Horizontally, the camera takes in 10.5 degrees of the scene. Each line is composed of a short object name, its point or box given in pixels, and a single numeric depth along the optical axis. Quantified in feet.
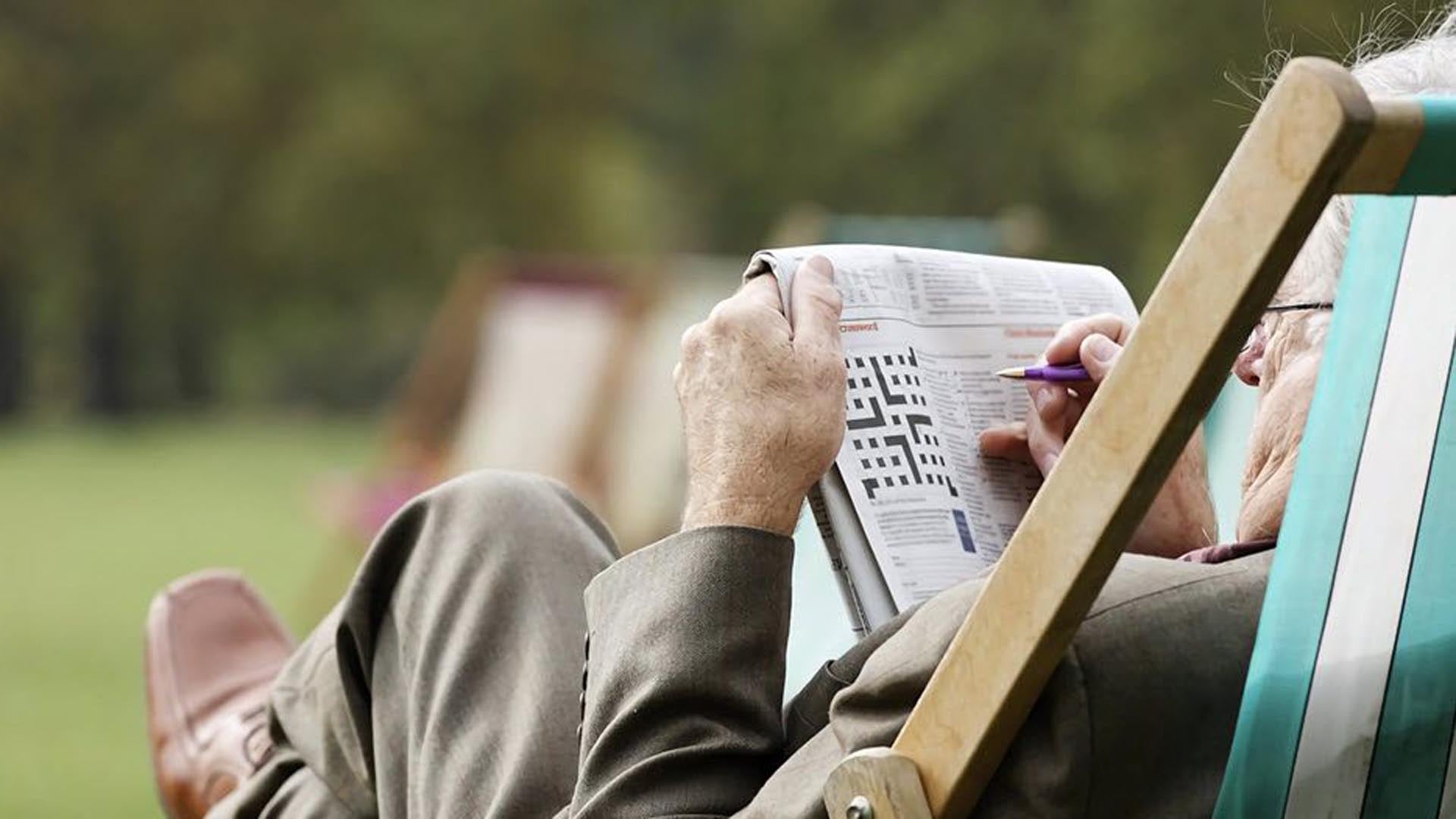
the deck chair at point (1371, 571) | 12.63
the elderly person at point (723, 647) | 12.66
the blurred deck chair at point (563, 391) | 40.79
